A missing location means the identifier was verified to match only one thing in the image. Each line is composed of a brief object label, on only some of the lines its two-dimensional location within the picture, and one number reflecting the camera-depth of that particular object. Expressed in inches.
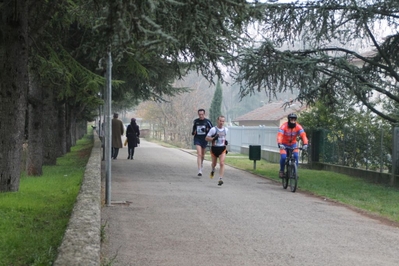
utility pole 427.5
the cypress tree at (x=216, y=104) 2219.5
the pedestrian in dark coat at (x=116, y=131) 973.2
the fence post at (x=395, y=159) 734.5
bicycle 581.9
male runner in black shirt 690.8
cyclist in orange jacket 596.1
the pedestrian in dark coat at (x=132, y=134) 1014.4
